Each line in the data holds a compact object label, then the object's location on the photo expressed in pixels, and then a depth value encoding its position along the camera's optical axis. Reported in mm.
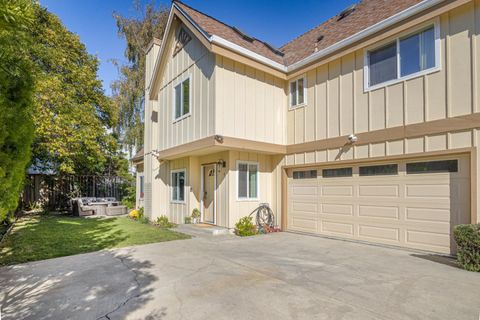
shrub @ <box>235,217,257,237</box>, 8562
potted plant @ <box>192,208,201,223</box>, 10266
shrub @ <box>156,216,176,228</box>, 10192
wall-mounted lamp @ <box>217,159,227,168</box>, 9199
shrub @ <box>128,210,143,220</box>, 12547
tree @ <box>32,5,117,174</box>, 13250
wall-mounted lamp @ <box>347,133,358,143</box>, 7559
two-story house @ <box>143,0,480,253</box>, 6004
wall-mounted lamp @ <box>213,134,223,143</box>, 7961
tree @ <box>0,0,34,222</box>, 3683
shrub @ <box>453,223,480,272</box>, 4938
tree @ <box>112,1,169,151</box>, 20281
